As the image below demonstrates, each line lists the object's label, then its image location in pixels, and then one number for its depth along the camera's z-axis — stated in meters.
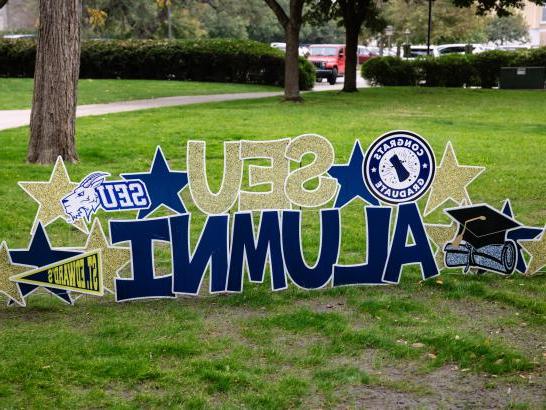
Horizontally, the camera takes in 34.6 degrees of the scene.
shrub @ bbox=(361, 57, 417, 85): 32.03
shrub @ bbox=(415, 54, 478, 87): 31.86
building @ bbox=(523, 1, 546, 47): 75.62
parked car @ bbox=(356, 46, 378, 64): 50.60
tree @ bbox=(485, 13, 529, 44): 76.81
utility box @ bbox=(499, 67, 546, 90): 30.67
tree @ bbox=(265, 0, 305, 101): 22.12
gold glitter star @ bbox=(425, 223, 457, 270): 6.59
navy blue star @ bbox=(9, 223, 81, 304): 5.73
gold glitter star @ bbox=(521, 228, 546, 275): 6.61
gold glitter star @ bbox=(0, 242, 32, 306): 5.74
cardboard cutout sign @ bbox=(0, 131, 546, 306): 5.83
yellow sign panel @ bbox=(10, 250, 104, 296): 5.74
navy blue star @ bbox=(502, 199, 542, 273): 6.55
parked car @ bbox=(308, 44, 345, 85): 35.22
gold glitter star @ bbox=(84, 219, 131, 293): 5.87
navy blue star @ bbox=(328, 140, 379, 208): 6.43
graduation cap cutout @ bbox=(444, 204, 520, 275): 6.51
